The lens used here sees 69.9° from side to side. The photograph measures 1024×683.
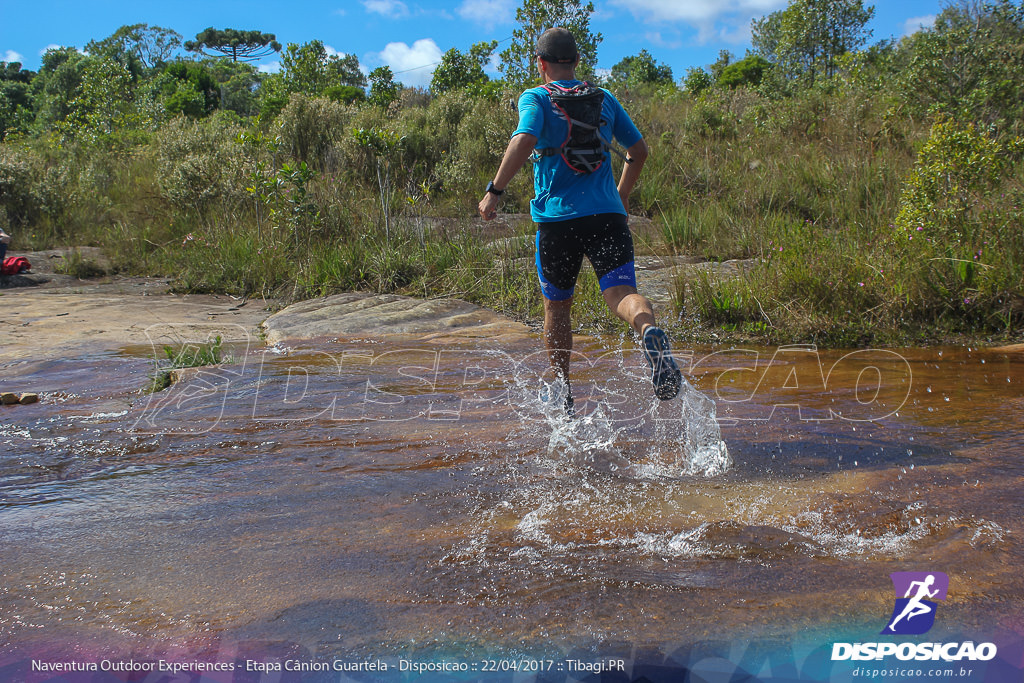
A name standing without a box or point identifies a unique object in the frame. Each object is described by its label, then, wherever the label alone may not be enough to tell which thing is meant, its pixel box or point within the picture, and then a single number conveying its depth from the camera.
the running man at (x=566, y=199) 3.20
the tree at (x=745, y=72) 28.19
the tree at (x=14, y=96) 30.34
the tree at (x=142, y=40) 61.50
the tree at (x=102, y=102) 18.33
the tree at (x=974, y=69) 9.73
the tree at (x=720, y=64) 33.57
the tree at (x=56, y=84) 29.98
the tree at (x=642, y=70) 33.17
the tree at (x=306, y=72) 25.48
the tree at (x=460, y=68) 17.55
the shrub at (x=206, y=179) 10.28
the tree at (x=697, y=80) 23.70
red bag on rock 9.18
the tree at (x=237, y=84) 46.31
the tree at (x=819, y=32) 22.98
